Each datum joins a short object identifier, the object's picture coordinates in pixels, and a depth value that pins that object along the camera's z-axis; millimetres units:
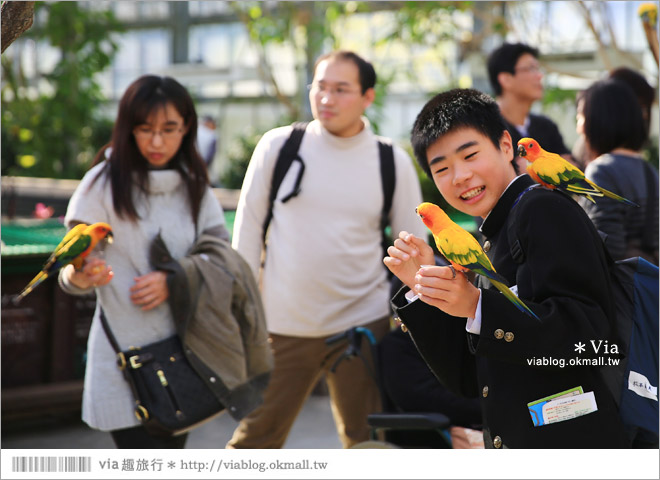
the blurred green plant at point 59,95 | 11531
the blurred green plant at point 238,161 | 12656
